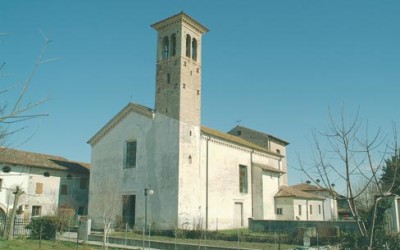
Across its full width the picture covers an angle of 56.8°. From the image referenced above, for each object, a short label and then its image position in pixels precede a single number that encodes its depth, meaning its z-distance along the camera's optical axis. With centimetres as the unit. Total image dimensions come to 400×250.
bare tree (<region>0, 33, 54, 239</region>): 2103
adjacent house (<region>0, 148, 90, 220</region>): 3500
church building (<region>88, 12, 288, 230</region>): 3086
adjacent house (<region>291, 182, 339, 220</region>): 4836
